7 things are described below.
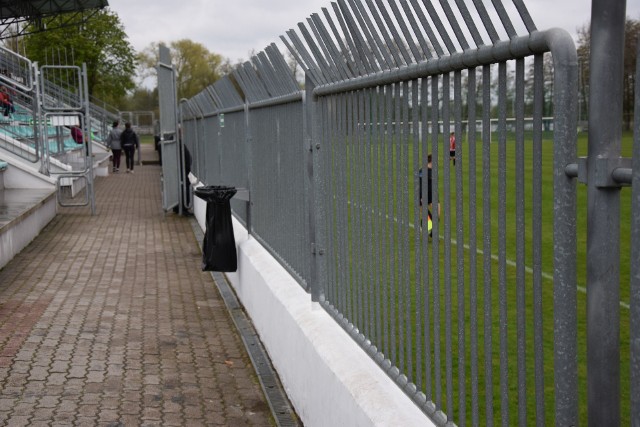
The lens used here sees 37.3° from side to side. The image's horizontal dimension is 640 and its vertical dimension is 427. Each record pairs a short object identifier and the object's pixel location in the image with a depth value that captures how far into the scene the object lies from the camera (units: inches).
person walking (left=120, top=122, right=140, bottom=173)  1411.2
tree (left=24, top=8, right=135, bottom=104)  1897.1
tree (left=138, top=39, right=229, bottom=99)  4136.1
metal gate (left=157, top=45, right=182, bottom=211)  629.9
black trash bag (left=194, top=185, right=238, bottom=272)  366.3
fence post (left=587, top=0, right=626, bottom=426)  80.0
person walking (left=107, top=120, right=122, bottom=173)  1355.8
